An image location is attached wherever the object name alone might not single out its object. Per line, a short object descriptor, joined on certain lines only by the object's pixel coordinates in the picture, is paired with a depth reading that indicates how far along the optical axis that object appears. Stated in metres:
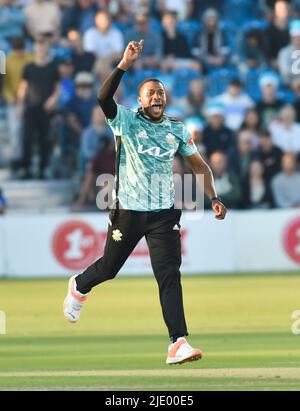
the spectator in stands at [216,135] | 22.50
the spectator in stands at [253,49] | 24.77
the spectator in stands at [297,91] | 23.64
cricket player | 10.26
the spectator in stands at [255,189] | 22.41
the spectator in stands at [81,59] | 23.75
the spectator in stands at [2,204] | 21.50
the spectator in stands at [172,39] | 24.53
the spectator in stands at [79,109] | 23.05
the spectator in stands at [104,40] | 24.03
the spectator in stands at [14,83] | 23.34
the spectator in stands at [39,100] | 22.59
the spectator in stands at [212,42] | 24.59
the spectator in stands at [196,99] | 23.58
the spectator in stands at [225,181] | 21.62
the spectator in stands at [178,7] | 25.09
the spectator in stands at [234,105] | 23.50
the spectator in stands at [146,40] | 24.12
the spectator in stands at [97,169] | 22.06
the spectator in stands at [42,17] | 24.48
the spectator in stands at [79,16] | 24.70
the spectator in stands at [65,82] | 23.25
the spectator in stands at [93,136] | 22.69
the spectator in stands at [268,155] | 22.52
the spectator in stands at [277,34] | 24.75
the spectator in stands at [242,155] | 22.53
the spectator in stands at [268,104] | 23.27
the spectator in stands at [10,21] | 24.92
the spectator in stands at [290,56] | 24.30
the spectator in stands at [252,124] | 22.86
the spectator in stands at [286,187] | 22.41
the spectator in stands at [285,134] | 23.31
